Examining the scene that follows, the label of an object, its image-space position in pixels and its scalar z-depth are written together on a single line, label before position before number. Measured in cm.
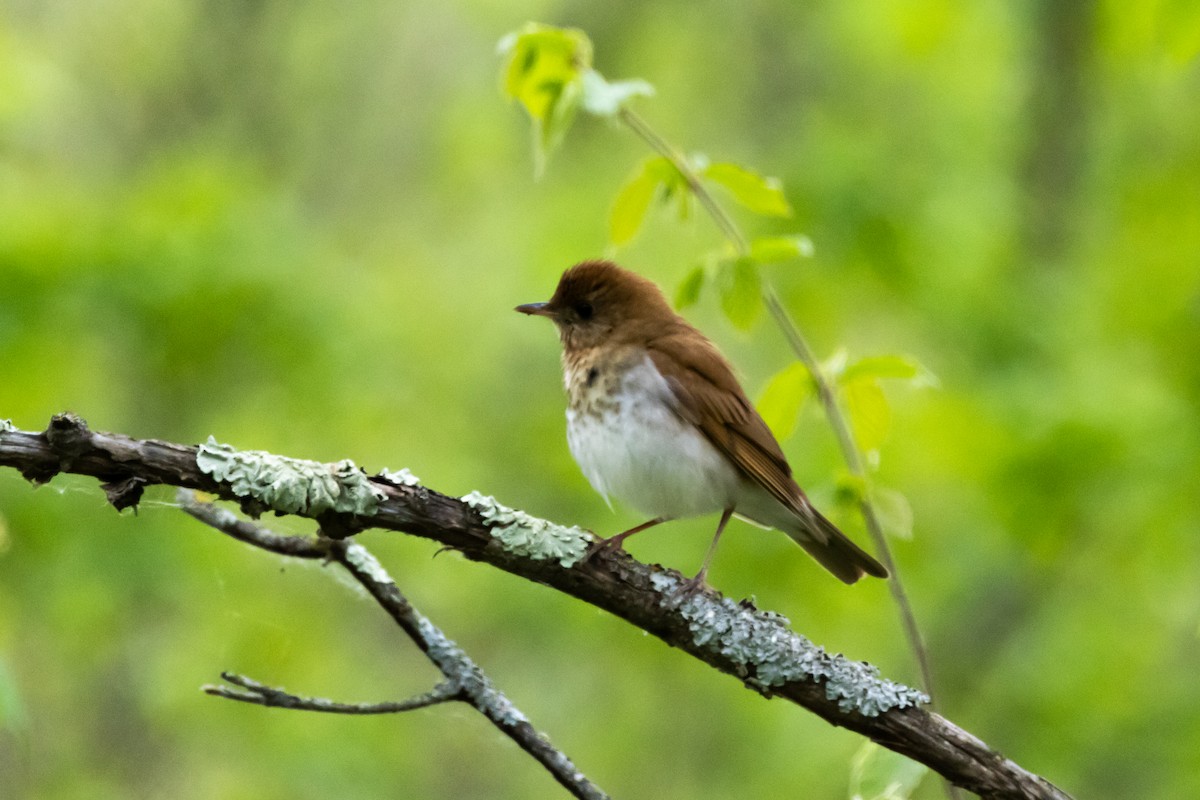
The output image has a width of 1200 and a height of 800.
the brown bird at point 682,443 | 837
